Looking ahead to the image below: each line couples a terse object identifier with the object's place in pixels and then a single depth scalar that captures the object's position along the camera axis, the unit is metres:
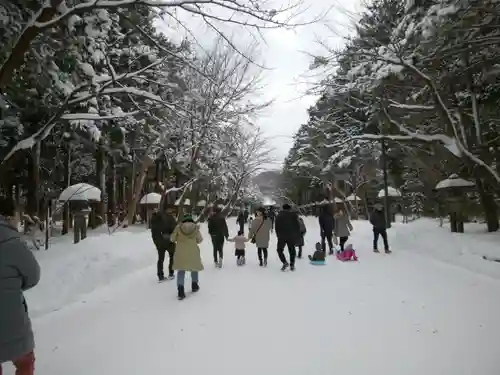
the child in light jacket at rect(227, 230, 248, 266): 12.25
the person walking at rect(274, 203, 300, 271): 10.84
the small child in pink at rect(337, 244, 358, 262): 12.39
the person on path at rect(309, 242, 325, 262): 11.81
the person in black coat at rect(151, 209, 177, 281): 9.53
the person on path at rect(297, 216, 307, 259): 12.84
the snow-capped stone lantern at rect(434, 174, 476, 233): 14.61
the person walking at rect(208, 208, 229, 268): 11.84
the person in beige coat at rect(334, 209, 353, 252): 13.69
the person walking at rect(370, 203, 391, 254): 13.59
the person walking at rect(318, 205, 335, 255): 13.98
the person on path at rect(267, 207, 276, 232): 27.26
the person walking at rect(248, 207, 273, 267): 11.92
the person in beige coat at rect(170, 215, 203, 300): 7.62
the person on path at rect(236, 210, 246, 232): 20.73
